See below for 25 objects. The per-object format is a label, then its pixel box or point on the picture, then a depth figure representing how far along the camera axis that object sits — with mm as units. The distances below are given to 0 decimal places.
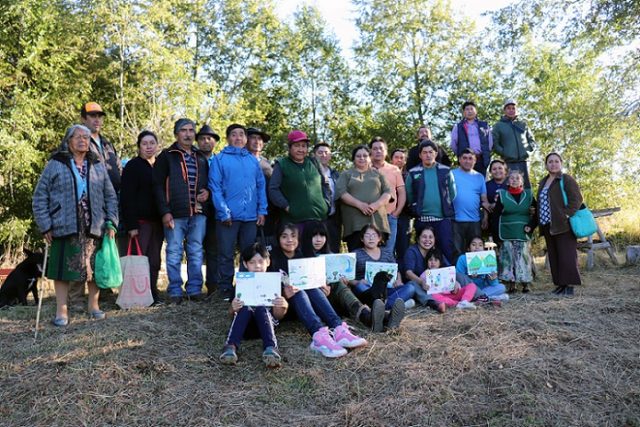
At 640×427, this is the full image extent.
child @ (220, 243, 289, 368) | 4348
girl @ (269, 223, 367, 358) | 4586
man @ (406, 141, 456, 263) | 7059
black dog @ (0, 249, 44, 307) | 6777
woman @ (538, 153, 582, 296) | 7129
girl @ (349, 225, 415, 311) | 6129
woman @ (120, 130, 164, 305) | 6297
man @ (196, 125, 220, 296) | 6734
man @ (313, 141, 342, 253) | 6828
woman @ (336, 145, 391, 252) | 6621
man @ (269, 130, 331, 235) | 6355
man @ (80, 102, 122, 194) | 6312
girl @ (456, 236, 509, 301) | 6723
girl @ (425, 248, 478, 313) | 6246
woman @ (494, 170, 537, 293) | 7301
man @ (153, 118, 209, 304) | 6195
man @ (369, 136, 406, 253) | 7143
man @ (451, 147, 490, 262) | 7230
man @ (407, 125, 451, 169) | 7957
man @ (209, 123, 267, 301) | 6285
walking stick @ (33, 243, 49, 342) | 5056
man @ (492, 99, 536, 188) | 8570
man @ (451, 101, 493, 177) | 8492
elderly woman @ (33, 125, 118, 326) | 5316
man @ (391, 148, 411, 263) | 7414
